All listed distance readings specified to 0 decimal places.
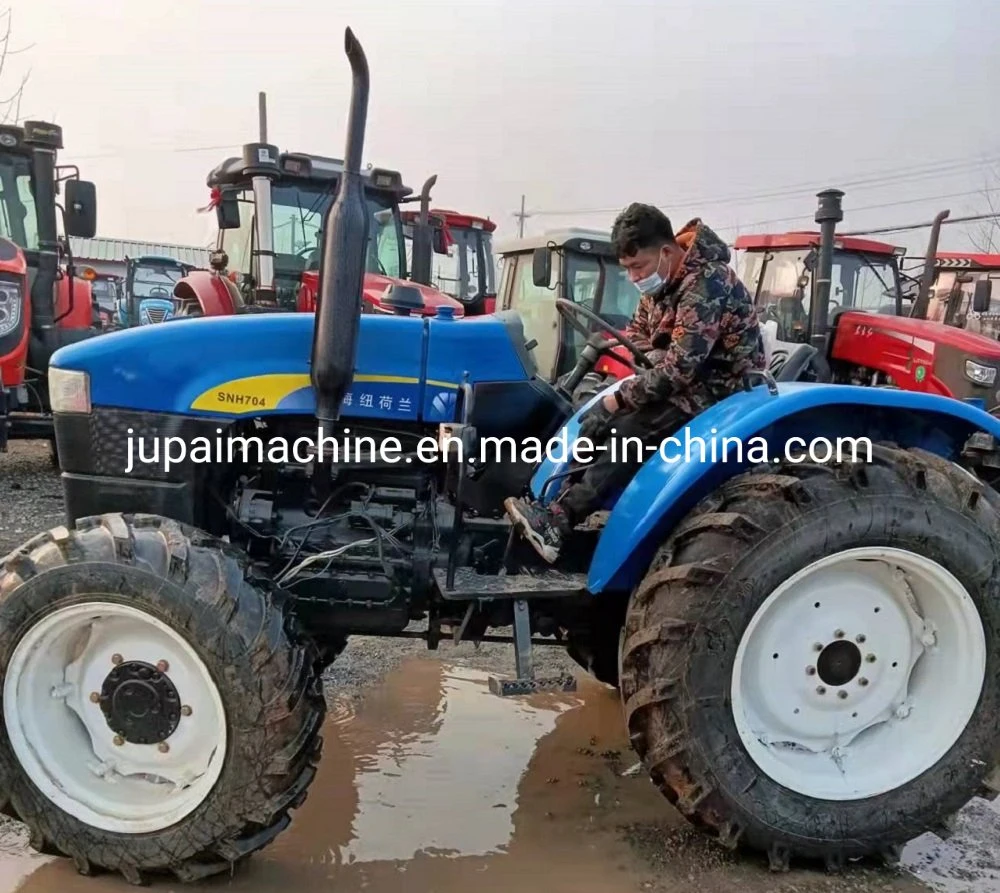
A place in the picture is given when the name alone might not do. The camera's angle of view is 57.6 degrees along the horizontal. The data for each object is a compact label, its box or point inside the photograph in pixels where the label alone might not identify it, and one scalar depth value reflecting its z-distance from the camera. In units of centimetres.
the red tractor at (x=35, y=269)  706
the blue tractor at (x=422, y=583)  240
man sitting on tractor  269
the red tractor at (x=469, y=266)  1330
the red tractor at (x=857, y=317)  853
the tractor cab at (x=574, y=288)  893
